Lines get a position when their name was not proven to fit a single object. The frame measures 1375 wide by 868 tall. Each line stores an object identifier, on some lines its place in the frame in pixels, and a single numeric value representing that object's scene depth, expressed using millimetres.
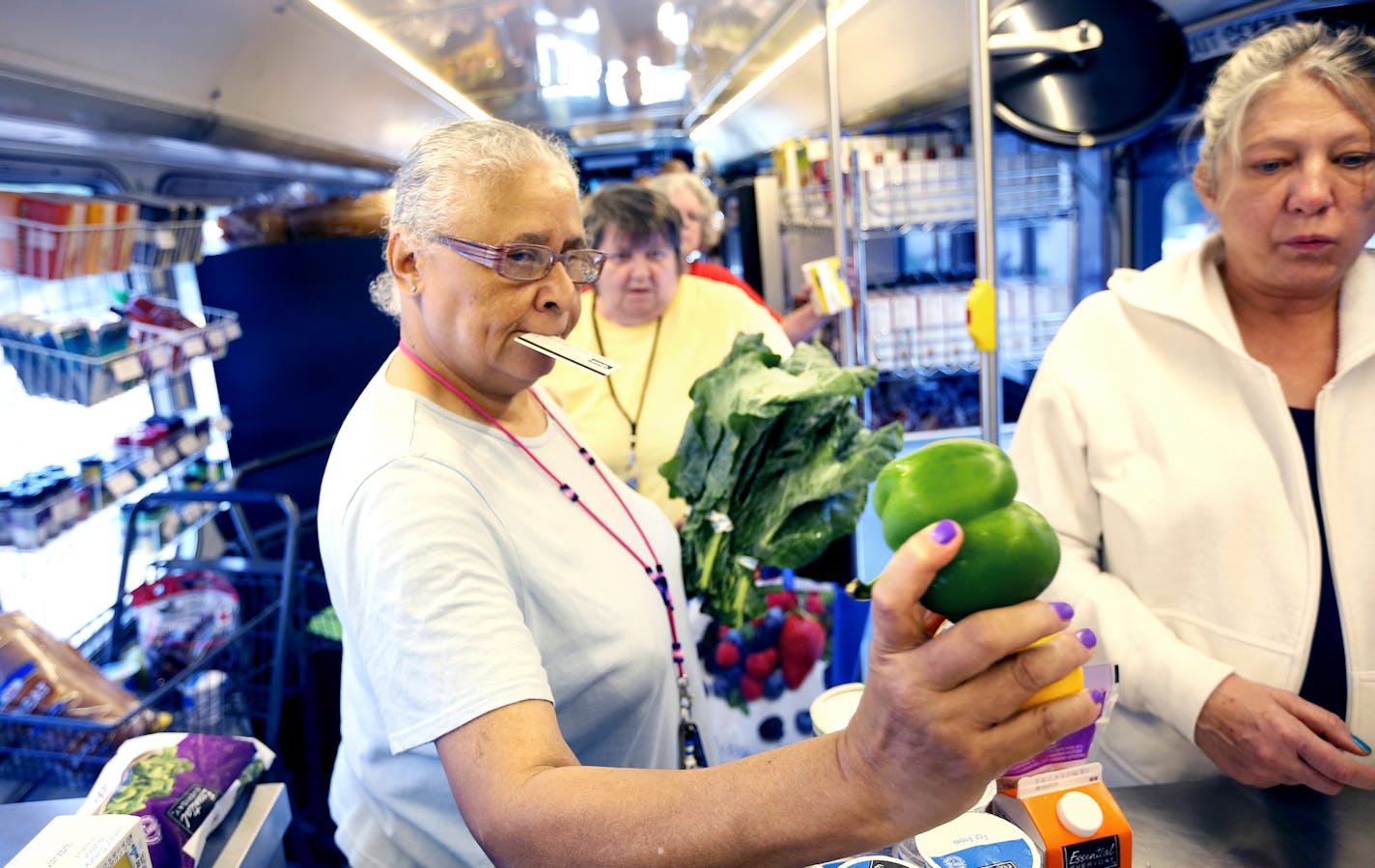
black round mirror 2047
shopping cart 2232
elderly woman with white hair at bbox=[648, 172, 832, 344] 3602
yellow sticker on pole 1874
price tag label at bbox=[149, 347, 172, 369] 2916
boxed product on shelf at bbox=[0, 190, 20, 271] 2504
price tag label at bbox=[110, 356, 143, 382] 2748
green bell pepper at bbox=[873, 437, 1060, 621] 722
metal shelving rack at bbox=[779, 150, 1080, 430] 3475
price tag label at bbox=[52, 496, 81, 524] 2515
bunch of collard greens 1758
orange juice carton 1048
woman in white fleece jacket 1467
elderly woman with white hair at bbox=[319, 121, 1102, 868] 721
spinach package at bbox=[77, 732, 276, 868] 1214
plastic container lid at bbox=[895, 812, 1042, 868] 1011
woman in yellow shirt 2674
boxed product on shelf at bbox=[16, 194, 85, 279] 2525
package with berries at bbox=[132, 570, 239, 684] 2777
